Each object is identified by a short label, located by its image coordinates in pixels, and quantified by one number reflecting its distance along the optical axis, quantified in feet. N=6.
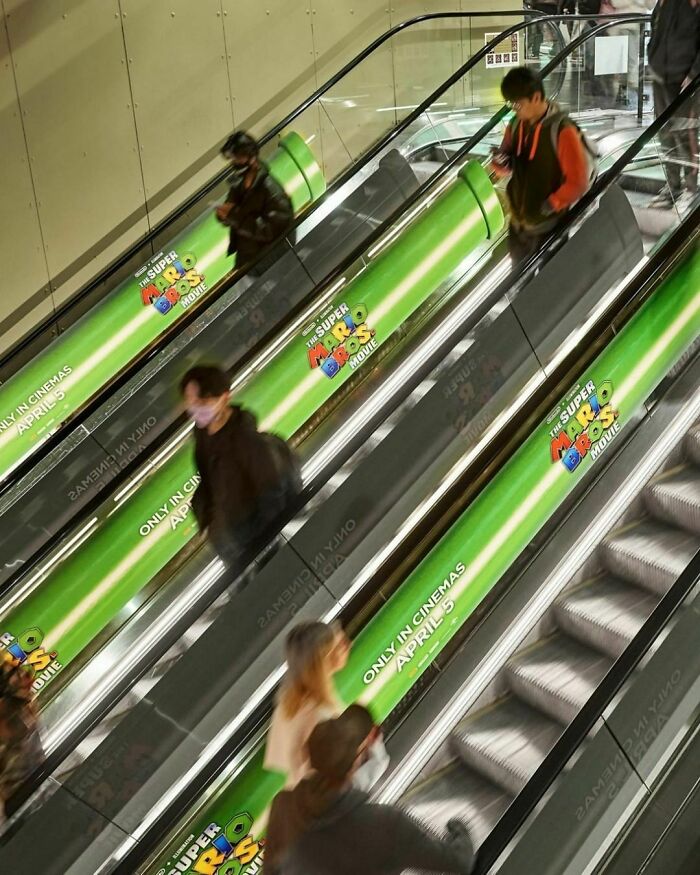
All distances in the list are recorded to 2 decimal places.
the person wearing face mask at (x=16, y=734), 11.59
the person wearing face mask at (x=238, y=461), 13.01
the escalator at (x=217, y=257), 20.80
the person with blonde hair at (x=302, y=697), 8.80
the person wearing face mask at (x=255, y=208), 20.77
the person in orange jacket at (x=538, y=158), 15.38
